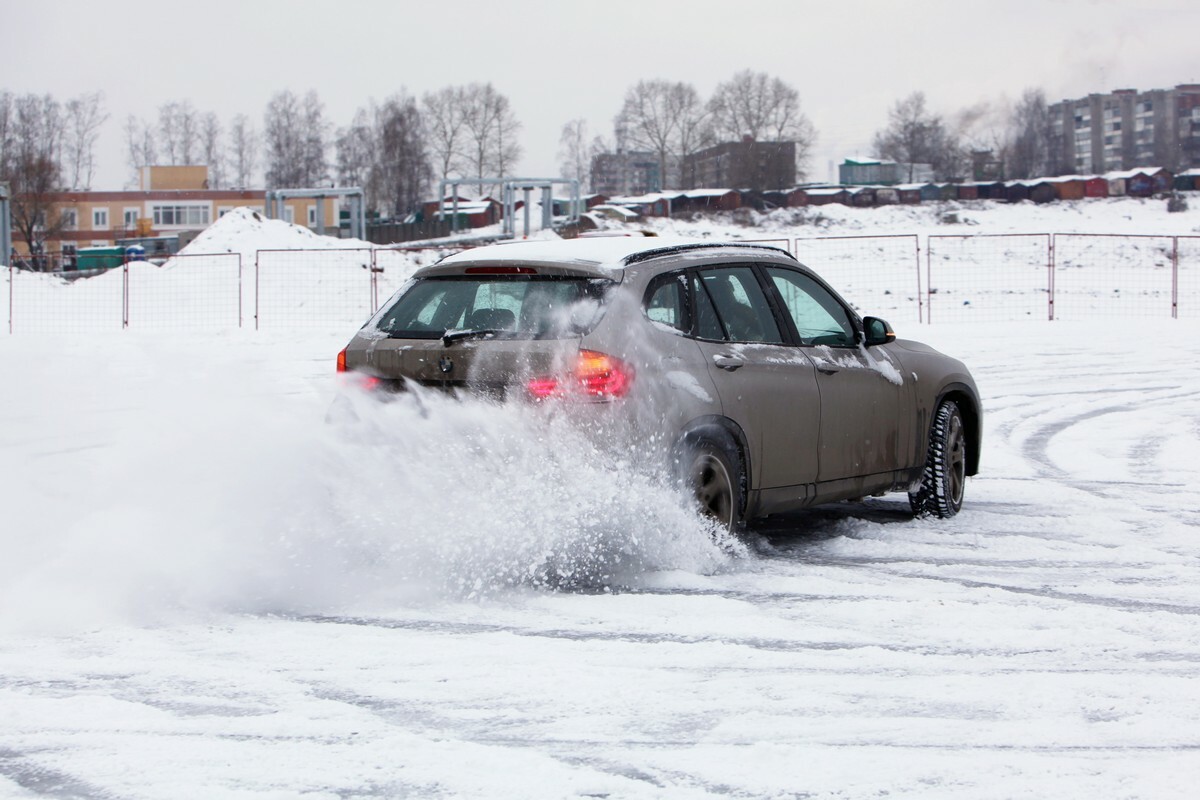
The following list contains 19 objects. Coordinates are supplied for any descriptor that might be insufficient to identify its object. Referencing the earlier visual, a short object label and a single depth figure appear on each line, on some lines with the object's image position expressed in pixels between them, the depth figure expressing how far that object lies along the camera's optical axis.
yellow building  101.06
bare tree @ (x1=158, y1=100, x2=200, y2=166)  126.69
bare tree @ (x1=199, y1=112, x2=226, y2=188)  125.75
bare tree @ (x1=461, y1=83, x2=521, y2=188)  115.44
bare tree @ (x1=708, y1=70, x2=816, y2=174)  119.88
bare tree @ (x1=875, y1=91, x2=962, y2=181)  117.62
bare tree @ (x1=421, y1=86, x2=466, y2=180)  115.25
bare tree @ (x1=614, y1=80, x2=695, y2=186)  119.56
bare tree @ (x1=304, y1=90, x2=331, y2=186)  114.75
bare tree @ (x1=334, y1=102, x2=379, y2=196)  117.69
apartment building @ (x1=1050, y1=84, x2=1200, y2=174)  126.56
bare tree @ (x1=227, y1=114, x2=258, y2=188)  123.50
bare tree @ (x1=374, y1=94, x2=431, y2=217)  111.88
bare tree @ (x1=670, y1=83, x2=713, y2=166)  119.31
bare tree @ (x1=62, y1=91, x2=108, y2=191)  112.69
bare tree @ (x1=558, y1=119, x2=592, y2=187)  139.25
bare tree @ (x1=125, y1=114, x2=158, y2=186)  126.00
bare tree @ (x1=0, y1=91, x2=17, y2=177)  101.44
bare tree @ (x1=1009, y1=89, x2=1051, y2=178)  120.06
